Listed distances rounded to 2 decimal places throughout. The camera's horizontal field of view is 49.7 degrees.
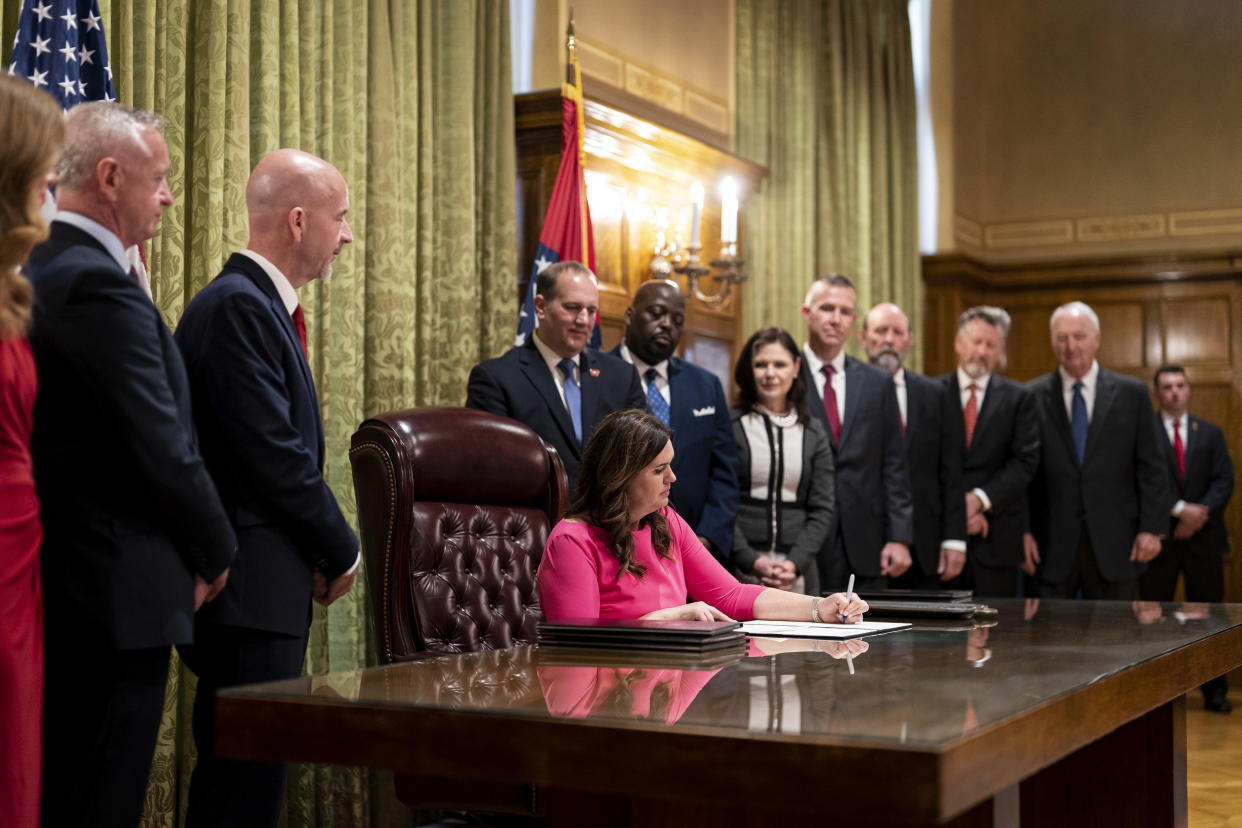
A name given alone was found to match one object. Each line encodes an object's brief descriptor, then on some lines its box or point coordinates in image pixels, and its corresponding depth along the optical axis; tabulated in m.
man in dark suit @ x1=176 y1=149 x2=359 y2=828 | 2.30
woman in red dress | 1.83
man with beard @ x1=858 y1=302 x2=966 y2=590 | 5.12
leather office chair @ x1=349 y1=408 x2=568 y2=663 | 2.71
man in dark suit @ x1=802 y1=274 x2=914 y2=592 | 4.44
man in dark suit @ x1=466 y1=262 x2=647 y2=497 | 3.72
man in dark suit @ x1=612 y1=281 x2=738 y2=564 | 4.05
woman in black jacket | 4.14
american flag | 2.92
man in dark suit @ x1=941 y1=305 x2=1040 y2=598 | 5.32
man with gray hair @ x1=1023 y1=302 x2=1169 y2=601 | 5.34
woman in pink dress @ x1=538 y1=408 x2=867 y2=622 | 2.55
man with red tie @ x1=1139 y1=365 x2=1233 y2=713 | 7.12
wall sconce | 5.61
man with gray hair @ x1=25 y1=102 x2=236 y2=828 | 2.00
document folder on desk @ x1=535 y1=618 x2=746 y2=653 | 1.98
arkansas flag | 4.79
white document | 2.31
